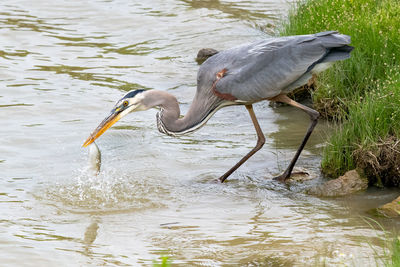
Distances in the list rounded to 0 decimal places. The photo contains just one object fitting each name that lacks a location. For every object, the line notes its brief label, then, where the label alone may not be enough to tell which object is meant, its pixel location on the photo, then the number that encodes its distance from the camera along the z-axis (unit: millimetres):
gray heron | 13242
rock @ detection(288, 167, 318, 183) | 13070
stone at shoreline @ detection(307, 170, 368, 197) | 11914
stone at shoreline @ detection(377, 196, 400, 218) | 10879
